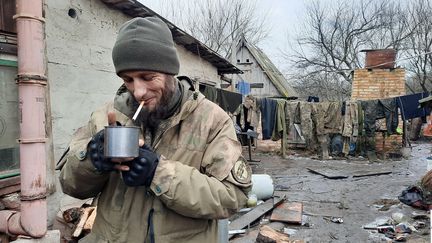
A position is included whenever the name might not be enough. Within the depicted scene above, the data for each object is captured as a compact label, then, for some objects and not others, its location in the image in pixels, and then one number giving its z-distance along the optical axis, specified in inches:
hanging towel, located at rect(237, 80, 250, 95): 560.9
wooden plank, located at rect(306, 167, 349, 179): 369.7
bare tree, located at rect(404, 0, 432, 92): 828.0
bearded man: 47.2
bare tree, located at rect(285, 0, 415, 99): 985.5
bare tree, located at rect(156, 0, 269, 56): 955.0
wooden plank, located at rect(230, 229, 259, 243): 181.9
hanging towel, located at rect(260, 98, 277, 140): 435.8
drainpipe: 105.6
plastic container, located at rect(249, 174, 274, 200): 143.8
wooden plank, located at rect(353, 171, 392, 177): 379.6
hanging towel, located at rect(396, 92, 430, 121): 433.1
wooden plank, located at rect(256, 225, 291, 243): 175.2
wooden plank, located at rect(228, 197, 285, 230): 204.7
